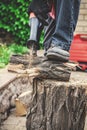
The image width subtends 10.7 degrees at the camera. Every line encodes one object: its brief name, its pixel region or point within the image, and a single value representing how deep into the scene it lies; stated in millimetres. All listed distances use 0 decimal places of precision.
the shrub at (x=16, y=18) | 9148
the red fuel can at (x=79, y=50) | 7266
